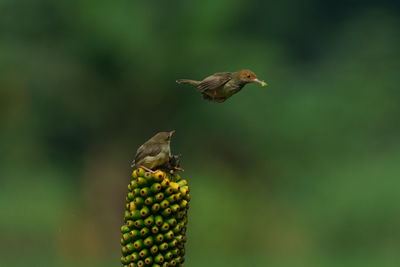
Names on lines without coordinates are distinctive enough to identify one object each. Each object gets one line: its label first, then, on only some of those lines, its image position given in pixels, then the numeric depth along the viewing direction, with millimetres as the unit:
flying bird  10836
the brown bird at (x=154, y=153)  9672
